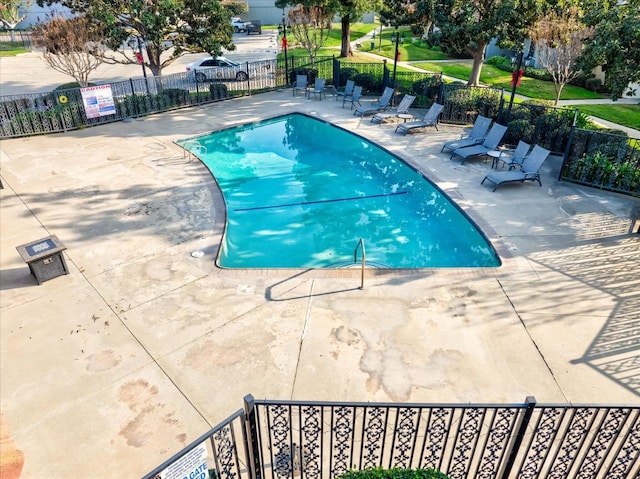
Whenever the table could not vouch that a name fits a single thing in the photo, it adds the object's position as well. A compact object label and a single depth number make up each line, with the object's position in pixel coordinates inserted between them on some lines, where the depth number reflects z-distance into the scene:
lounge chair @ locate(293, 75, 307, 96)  21.97
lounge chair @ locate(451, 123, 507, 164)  13.46
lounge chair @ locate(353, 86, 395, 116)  18.48
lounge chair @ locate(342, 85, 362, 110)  19.23
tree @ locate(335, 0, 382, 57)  24.27
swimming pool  10.20
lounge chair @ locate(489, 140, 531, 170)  12.50
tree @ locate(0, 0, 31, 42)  40.99
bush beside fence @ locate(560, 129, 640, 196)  11.12
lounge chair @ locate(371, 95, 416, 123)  17.59
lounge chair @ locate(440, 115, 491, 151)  14.11
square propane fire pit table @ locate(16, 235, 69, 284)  8.02
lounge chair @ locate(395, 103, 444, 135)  16.25
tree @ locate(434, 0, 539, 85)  16.75
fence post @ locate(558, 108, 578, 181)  11.66
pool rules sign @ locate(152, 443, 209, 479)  3.45
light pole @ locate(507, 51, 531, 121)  13.61
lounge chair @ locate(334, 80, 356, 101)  20.00
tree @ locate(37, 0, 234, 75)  17.38
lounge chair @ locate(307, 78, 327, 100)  21.17
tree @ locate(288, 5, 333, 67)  23.56
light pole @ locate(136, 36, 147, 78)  18.07
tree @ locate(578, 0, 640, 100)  11.17
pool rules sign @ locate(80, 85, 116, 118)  16.58
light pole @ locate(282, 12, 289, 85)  22.01
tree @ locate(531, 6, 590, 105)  15.19
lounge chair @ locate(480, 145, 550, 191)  11.73
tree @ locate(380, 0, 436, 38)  18.77
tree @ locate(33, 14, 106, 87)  16.58
